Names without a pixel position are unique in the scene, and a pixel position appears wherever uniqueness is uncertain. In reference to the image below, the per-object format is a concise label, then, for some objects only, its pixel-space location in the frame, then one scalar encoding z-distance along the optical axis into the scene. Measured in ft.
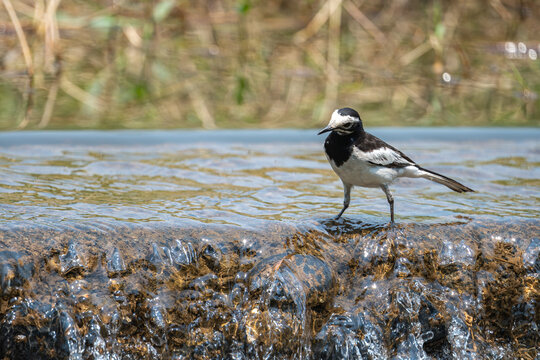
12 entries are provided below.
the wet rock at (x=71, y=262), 29.12
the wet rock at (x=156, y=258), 30.22
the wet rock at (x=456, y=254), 32.99
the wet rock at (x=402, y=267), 32.53
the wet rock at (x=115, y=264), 29.66
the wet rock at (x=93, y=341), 28.73
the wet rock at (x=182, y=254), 30.55
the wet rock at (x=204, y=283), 30.40
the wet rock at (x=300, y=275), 30.35
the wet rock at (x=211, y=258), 30.91
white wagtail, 33.78
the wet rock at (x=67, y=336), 28.22
